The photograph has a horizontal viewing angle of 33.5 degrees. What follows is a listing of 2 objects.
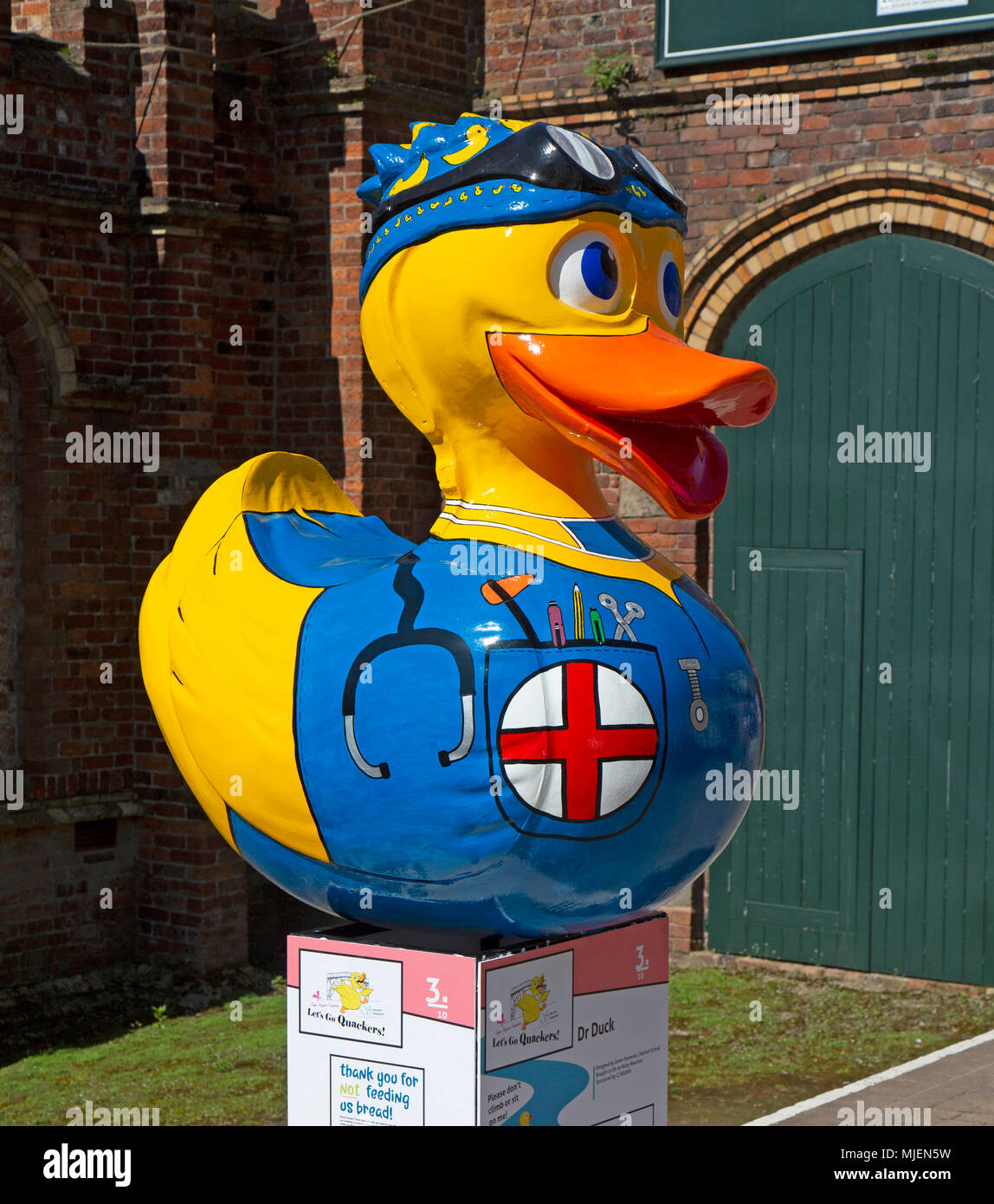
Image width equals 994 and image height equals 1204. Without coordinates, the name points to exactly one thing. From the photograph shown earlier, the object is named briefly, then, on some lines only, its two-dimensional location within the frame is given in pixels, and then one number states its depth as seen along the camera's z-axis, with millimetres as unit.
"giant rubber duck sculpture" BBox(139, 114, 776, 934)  3684
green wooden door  8609
